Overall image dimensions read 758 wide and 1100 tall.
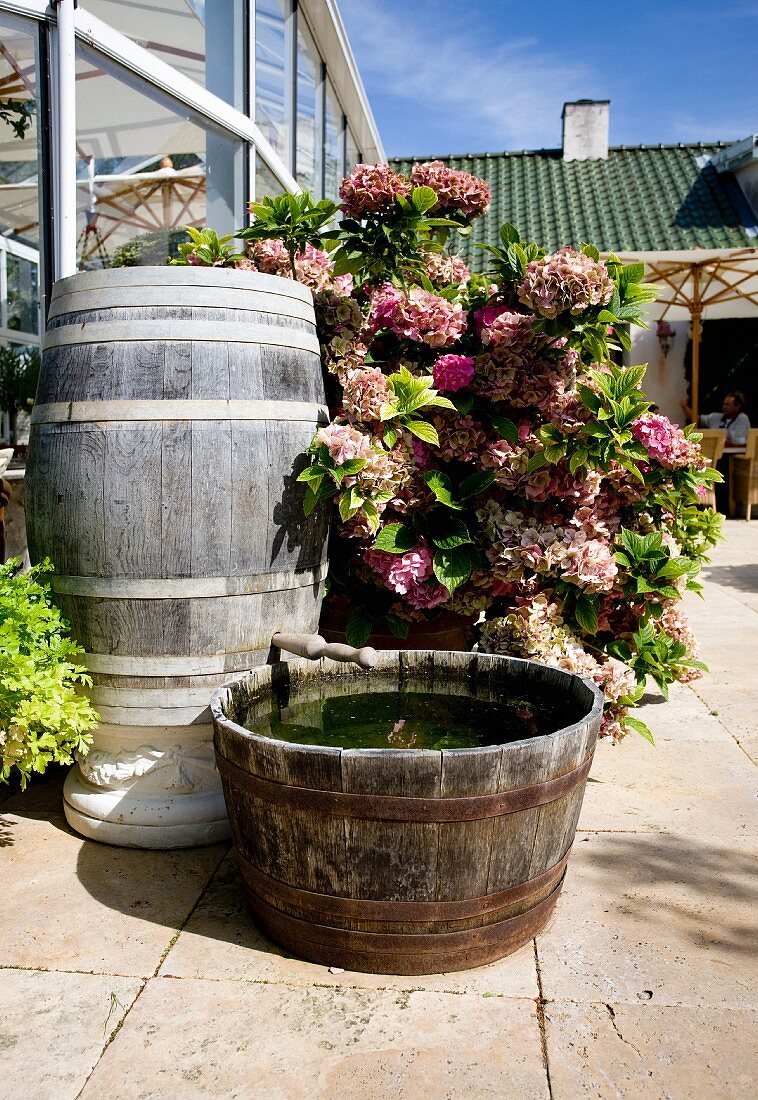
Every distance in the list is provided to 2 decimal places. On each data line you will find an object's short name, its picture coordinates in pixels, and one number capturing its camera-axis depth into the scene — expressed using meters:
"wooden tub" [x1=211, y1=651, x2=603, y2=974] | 1.56
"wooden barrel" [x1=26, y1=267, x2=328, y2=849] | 2.05
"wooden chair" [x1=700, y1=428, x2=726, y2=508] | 8.74
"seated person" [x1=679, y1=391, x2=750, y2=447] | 10.16
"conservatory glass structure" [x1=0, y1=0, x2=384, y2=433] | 3.09
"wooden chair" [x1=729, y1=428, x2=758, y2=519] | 9.02
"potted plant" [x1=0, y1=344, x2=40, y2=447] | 3.32
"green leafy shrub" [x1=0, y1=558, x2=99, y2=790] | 1.94
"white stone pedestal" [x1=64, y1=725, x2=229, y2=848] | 2.19
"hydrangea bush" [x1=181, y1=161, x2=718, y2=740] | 2.42
